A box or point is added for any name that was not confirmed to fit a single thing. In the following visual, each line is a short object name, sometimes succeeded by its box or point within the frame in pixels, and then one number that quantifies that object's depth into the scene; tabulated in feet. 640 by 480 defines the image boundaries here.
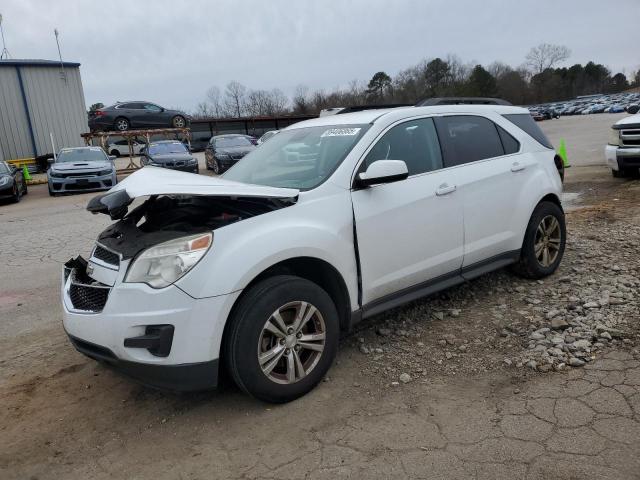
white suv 9.27
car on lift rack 90.84
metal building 83.47
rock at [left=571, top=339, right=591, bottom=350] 11.80
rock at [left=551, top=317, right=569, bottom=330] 12.89
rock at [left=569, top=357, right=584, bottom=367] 11.16
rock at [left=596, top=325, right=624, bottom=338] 12.28
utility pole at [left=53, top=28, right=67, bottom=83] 86.13
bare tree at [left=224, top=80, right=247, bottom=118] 280.31
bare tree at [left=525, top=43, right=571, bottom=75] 404.47
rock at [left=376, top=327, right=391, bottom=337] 13.35
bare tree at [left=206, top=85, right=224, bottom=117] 273.75
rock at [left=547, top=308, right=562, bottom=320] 13.60
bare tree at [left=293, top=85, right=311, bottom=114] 238.27
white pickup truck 32.76
